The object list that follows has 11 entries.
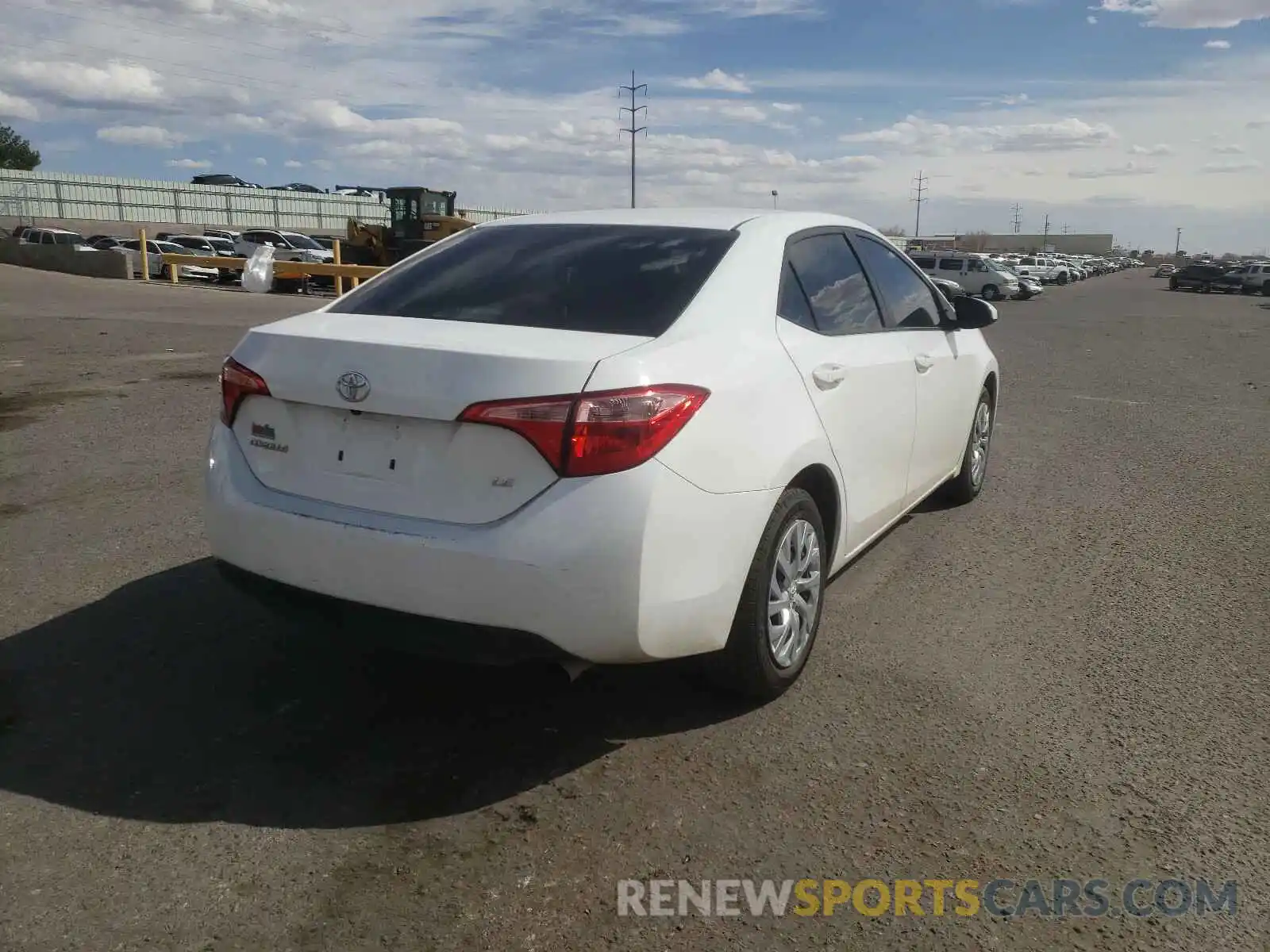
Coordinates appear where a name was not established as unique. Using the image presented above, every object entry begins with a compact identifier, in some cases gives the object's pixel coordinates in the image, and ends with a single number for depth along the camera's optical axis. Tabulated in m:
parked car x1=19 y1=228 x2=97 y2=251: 37.78
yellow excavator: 29.53
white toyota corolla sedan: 2.91
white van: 39.53
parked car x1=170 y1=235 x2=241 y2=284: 36.47
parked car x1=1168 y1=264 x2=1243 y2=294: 52.34
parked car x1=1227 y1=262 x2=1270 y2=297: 50.97
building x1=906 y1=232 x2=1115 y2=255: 165.48
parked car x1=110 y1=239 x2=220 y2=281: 31.86
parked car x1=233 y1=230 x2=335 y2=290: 33.09
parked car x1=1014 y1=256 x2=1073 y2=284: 61.66
